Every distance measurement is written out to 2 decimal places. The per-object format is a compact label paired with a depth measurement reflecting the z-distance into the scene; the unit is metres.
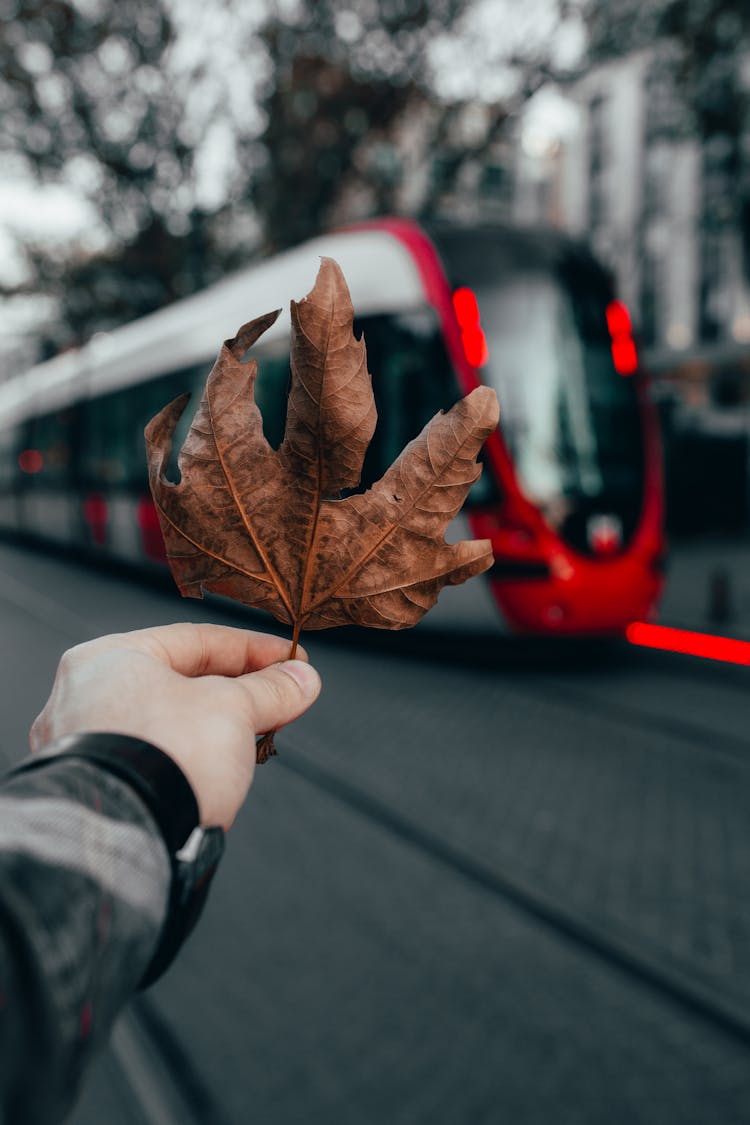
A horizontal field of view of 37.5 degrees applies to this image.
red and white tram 6.06
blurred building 28.00
